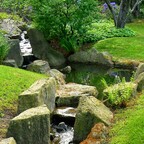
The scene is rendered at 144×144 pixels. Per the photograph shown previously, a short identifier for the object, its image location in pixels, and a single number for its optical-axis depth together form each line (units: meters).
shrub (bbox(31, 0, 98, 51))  21.06
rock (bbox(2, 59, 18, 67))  17.02
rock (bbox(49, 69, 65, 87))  15.24
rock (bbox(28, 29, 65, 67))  20.77
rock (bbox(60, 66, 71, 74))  18.69
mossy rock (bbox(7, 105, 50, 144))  8.27
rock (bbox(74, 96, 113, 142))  8.86
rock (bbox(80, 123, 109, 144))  8.14
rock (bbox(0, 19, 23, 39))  24.92
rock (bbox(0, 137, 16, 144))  7.60
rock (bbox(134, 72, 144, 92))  11.29
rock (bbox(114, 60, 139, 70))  19.56
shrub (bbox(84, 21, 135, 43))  24.07
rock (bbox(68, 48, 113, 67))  20.14
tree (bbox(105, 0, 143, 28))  26.84
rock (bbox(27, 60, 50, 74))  16.60
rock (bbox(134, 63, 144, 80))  13.07
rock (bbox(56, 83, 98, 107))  12.15
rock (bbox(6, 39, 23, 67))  18.72
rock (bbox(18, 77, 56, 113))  9.71
